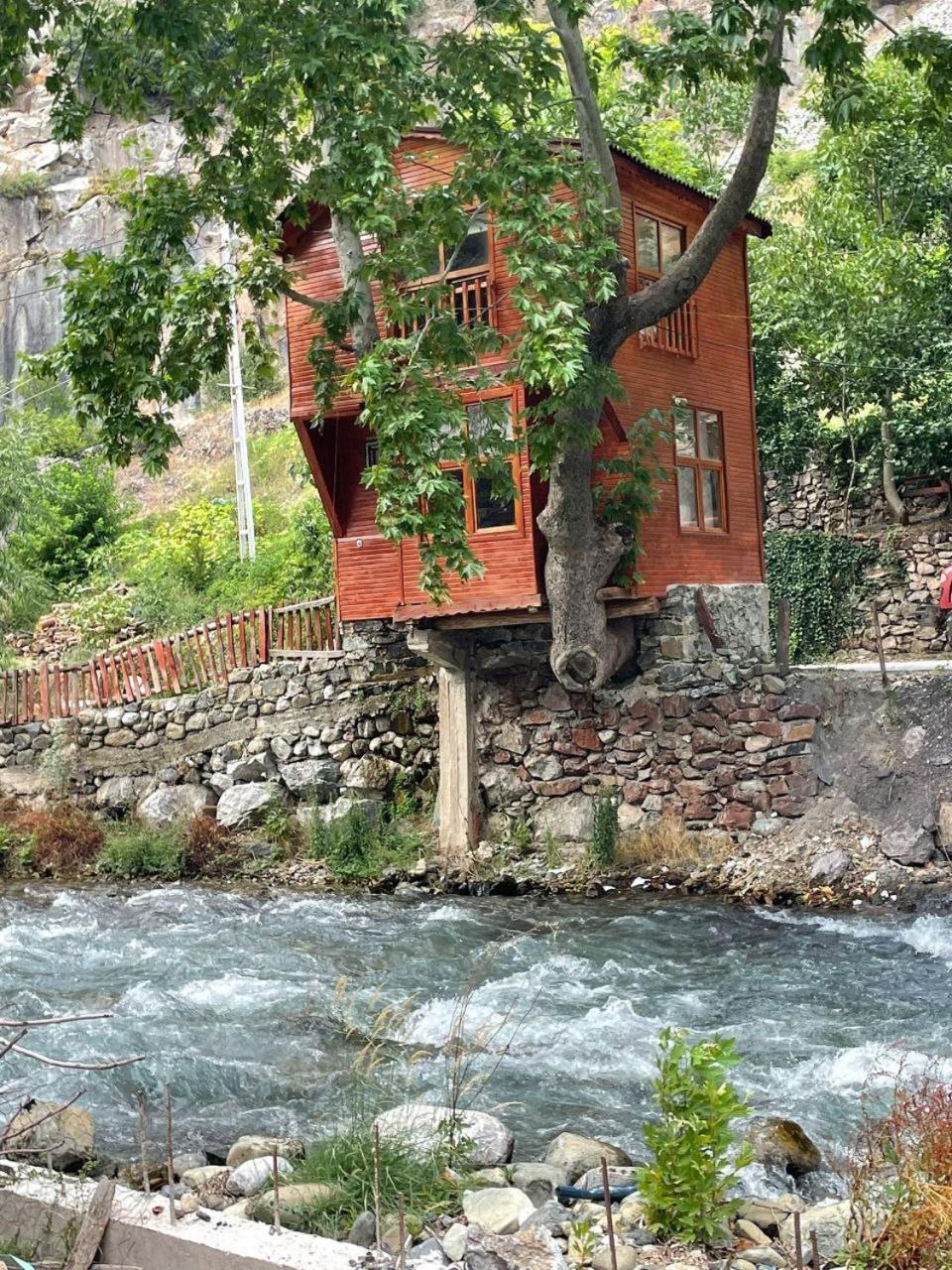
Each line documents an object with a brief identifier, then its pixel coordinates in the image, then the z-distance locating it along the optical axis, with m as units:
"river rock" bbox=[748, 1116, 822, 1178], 6.95
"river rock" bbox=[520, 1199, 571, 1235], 5.48
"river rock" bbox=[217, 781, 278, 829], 18.61
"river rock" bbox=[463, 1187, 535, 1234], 5.39
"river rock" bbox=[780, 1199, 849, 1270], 5.33
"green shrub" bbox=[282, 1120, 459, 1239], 5.61
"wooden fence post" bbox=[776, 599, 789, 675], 16.34
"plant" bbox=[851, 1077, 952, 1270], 4.77
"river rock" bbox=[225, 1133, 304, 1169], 6.77
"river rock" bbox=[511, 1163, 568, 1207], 6.12
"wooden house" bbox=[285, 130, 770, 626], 16.36
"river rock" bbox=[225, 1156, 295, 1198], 6.21
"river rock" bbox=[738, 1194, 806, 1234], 5.69
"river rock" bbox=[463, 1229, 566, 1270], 4.86
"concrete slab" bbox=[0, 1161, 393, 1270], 4.73
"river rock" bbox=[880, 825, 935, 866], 14.58
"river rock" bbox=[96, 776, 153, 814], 20.00
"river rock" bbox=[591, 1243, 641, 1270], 5.03
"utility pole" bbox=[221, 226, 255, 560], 28.78
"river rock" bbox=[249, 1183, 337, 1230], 5.61
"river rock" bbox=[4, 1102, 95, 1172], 6.52
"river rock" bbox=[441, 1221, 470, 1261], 5.05
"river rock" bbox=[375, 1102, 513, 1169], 6.45
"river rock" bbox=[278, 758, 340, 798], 18.44
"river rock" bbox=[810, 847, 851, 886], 14.69
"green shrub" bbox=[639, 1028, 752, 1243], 5.27
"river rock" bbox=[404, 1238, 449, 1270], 4.74
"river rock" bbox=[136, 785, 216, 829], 19.12
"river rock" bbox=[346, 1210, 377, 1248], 5.29
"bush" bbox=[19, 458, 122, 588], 33.25
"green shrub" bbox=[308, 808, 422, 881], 17.09
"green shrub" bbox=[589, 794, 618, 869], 16.09
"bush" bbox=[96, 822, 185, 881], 17.95
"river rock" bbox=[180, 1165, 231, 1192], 6.32
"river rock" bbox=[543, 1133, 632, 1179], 6.80
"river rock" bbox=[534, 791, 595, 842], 16.64
